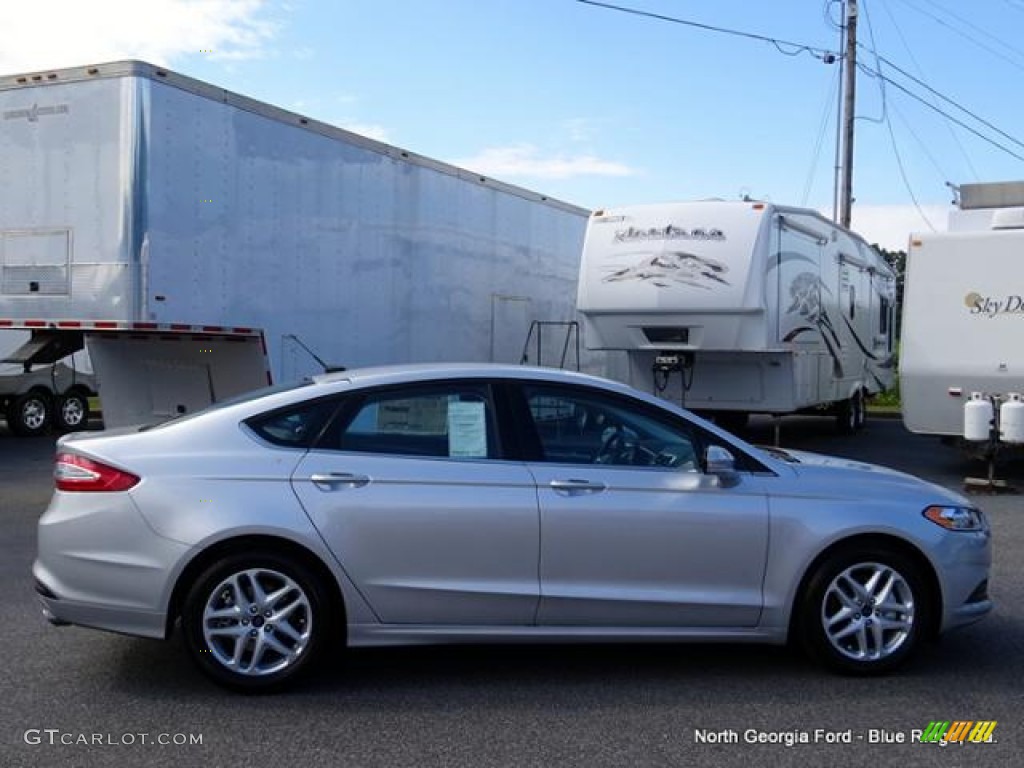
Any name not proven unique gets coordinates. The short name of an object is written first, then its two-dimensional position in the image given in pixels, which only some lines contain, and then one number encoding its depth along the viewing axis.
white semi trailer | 9.87
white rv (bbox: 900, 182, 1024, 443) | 11.45
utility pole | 22.44
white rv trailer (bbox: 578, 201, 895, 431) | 12.14
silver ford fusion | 4.64
